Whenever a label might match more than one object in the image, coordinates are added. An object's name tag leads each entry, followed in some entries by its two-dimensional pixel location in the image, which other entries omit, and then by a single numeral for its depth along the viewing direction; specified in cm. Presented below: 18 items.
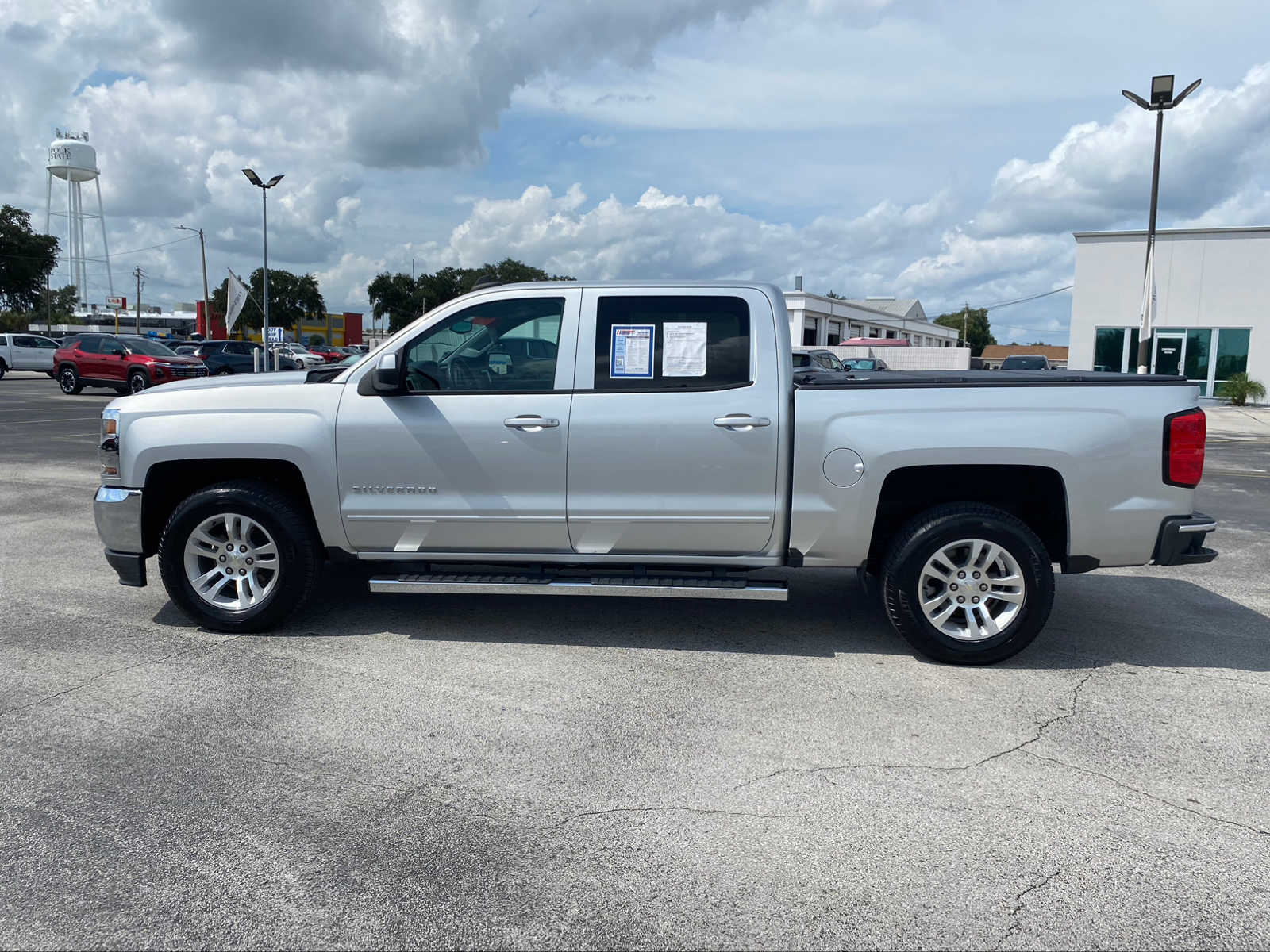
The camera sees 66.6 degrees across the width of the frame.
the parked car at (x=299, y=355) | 3987
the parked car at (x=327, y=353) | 4961
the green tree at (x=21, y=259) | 5875
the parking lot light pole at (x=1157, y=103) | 1867
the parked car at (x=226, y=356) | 3212
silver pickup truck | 492
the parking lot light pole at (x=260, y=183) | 3284
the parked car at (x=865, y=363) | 2931
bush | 2895
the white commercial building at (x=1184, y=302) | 2992
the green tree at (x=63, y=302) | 10622
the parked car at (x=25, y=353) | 3678
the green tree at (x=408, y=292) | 8394
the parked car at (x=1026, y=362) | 2481
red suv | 2717
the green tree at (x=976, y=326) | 13412
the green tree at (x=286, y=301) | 8069
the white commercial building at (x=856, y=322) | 5481
